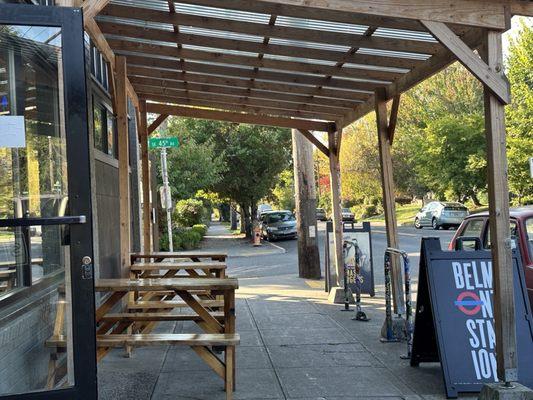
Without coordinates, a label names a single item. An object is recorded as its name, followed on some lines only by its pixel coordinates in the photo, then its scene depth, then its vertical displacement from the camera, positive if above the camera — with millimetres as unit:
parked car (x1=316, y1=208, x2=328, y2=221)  61097 -1020
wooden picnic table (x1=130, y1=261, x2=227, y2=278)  7285 -654
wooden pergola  4879 +1628
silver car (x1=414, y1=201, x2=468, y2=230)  33625 -792
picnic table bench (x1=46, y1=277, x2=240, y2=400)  5168 -1028
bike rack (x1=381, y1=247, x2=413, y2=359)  6625 -1123
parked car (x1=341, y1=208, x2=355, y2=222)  46259 -903
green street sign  12081 +1340
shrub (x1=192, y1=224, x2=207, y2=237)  30375 -916
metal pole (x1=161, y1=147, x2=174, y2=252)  14180 +502
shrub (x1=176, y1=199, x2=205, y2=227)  30031 -74
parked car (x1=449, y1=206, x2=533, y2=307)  6641 -420
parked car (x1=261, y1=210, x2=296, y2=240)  32125 -1000
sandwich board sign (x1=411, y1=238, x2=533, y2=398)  5453 -1092
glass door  3881 +67
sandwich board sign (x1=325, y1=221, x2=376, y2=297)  11648 -881
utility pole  14336 -35
